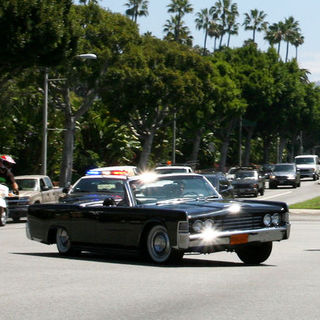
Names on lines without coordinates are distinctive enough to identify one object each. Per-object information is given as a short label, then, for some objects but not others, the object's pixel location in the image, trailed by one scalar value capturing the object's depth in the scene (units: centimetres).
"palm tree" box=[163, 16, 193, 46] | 10475
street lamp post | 4364
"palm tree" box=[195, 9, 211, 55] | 11625
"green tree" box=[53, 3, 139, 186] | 4681
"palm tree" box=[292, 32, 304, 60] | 12888
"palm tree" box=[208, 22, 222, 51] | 11644
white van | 7475
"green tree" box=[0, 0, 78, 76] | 3109
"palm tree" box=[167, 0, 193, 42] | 10324
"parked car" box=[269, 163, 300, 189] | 5972
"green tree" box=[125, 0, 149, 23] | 10444
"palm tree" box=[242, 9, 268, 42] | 12112
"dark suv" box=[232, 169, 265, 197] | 4862
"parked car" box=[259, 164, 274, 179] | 7024
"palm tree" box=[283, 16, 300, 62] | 12600
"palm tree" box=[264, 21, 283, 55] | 12431
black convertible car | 1324
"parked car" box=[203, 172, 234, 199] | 3363
